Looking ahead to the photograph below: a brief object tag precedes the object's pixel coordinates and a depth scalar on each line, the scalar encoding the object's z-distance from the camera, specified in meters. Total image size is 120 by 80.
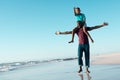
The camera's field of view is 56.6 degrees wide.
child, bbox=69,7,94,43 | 3.37
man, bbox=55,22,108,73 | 3.38
